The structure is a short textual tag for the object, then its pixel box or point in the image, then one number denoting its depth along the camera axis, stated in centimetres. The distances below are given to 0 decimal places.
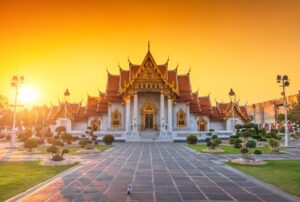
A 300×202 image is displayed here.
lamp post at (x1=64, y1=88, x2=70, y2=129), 3309
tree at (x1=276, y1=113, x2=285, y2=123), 4094
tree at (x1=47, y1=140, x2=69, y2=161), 1461
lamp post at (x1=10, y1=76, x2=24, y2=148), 2741
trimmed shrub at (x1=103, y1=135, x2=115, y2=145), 2905
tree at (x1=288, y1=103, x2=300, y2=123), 4246
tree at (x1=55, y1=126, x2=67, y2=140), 2089
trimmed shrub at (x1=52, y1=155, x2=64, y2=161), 1457
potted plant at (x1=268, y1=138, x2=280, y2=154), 2139
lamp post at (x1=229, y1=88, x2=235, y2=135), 3806
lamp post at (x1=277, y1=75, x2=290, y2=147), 2815
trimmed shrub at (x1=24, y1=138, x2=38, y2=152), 2111
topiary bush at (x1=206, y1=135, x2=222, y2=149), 2233
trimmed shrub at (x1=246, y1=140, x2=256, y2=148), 1529
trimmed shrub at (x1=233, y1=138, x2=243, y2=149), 1652
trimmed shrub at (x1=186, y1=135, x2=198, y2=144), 2982
